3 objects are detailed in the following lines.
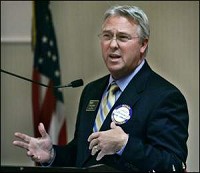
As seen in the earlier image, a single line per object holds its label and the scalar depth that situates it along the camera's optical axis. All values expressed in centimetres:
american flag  926
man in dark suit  409
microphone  463
